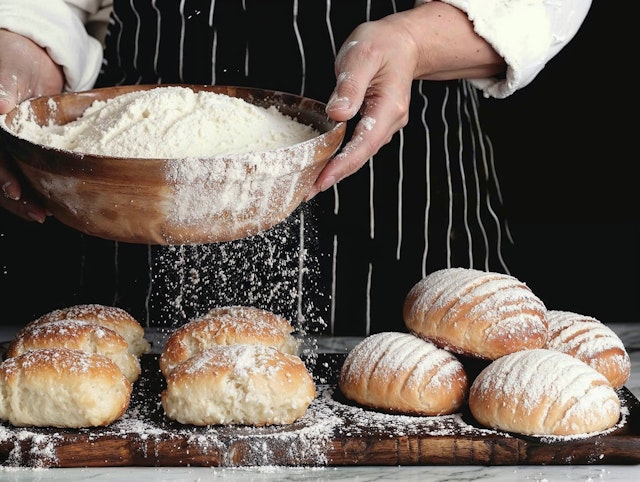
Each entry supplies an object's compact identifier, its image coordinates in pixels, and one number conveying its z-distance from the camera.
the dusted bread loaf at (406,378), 1.13
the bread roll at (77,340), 1.17
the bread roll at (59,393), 1.09
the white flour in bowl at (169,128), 1.08
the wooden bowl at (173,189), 1.04
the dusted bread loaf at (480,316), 1.15
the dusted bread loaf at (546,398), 1.09
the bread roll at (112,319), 1.24
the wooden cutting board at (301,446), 1.08
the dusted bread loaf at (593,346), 1.18
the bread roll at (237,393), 1.10
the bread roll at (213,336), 1.19
